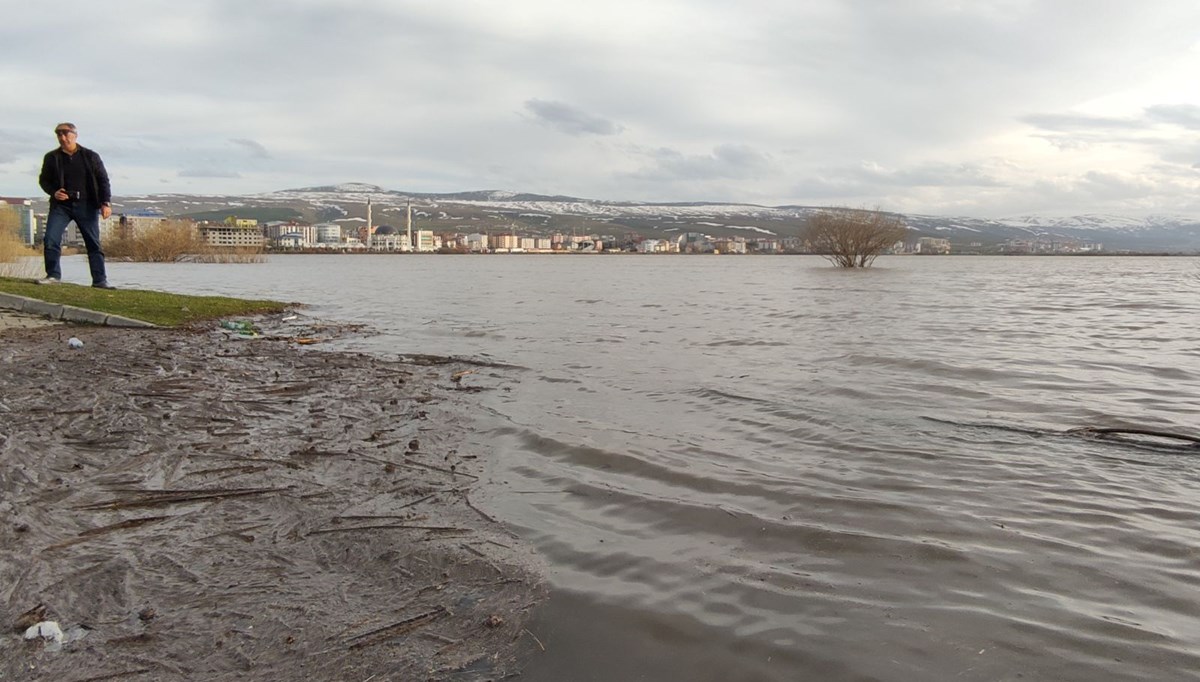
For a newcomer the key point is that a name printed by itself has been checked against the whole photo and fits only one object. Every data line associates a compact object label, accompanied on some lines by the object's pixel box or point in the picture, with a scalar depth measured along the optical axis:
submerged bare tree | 74.12
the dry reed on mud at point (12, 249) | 31.56
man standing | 13.61
